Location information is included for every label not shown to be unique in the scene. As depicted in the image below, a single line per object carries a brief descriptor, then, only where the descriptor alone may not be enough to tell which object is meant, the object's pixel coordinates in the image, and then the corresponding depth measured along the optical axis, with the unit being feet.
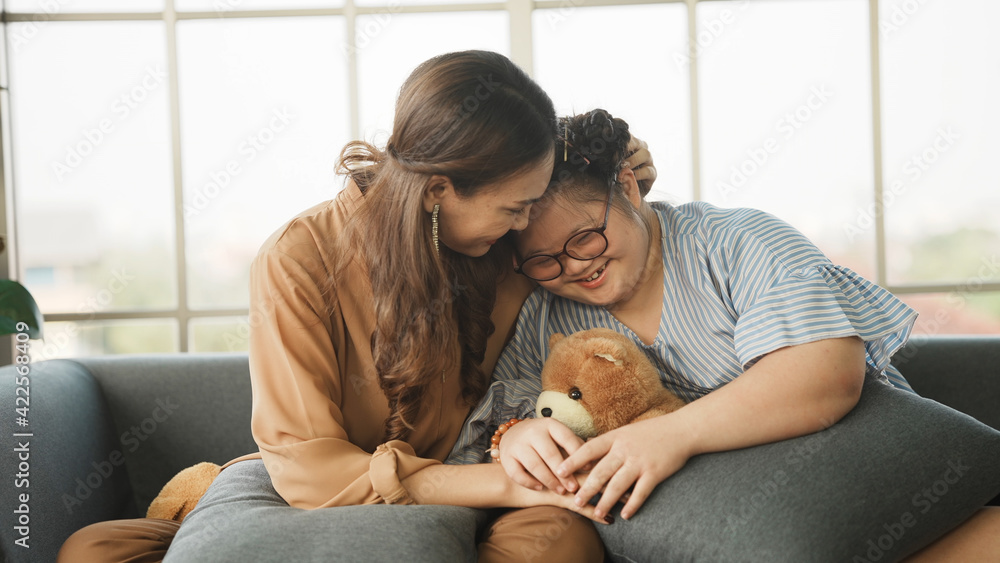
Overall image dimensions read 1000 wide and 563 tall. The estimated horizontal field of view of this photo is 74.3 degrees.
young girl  3.27
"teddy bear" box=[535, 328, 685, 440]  3.80
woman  3.62
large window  8.37
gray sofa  5.44
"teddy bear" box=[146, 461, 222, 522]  5.15
